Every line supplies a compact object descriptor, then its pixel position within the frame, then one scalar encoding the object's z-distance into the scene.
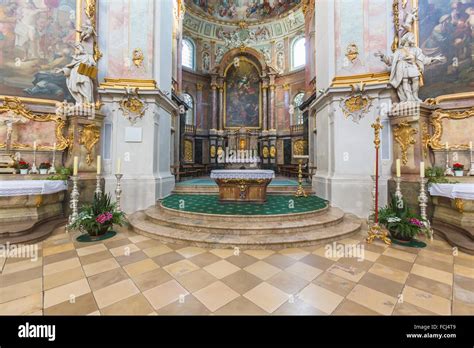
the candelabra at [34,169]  5.89
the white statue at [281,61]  17.31
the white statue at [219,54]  17.98
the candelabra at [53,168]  6.02
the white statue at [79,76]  6.03
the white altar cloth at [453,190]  4.31
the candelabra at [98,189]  5.30
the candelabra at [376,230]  4.41
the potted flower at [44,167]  5.99
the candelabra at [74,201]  4.99
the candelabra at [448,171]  5.53
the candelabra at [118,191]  5.43
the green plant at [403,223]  4.29
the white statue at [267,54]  17.61
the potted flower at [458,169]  5.43
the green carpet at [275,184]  8.80
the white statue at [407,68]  5.68
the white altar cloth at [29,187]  4.62
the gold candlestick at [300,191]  7.71
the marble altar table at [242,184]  6.64
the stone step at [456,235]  3.90
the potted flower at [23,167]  5.74
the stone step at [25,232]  4.23
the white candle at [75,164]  4.84
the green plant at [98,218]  4.54
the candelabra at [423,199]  4.61
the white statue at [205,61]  17.75
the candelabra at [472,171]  5.42
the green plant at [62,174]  5.73
